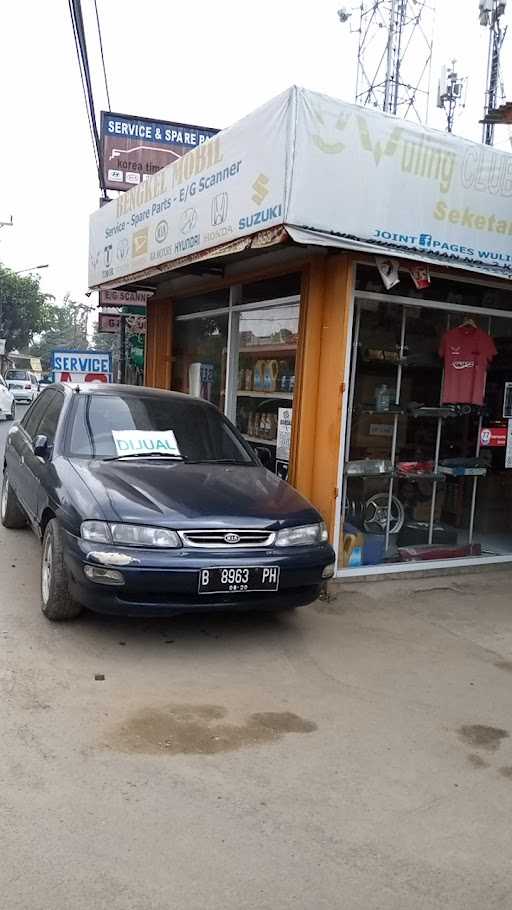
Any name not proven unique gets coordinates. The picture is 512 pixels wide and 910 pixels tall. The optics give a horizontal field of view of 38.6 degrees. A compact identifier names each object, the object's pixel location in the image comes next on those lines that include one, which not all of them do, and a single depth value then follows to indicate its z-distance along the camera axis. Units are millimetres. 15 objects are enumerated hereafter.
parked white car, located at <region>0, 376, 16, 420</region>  21592
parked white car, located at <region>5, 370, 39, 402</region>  33906
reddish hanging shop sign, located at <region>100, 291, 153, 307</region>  11891
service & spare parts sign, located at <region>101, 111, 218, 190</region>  14430
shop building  5289
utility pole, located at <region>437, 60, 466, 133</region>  19062
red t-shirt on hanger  6691
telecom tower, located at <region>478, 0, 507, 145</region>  16234
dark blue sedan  4094
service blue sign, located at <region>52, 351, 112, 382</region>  11071
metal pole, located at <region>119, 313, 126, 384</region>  16094
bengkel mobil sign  5094
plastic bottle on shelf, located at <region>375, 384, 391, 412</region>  6555
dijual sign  5129
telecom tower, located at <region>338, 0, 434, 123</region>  22266
